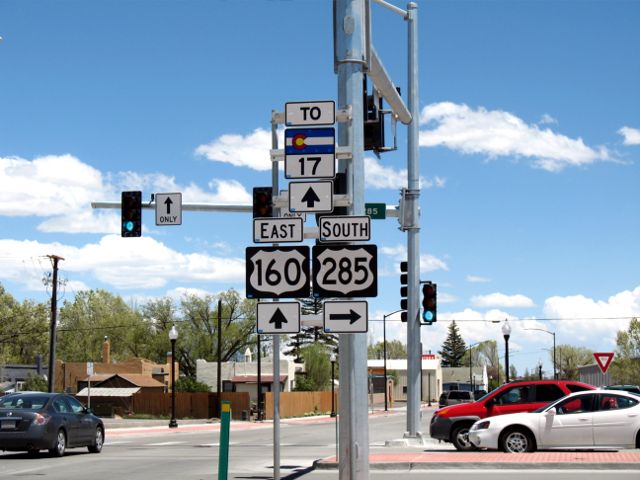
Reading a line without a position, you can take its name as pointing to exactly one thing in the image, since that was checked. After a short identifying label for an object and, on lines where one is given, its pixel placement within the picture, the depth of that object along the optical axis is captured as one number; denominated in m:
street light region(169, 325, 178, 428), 43.19
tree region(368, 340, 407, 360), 174.50
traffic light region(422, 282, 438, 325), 24.89
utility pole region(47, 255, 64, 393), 50.75
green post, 11.02
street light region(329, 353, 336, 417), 63.97
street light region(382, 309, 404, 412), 82.00
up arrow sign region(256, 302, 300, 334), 10.88
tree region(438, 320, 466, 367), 177.00
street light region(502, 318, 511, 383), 33.59
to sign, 11.36
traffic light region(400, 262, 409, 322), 25.21
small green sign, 23.94
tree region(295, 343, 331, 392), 90.38
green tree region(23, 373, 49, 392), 74.62
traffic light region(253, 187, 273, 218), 21.36
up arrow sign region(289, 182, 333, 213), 11.18
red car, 22.94
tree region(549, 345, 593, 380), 150.62
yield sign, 33.44
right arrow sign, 10.49
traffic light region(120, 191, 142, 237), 23.84
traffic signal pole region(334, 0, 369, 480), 11.65
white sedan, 20.08
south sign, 10.94
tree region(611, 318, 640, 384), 93.25
